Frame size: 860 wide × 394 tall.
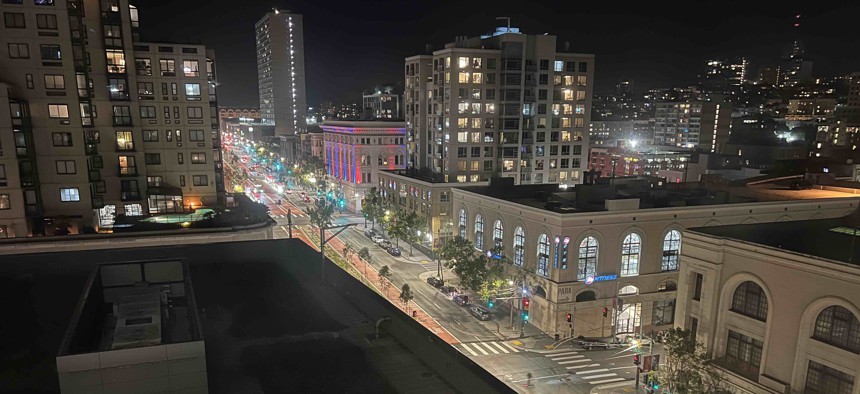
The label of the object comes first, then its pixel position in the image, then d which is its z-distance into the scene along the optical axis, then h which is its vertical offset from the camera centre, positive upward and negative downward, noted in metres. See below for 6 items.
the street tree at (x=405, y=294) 53.22 -18.30
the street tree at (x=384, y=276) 60.44 -18.85
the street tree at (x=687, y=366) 31.81 -16.28
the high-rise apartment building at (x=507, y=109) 79.69 +2.74
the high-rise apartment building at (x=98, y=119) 38.28 +0.18
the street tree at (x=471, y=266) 53.09 -15.50
